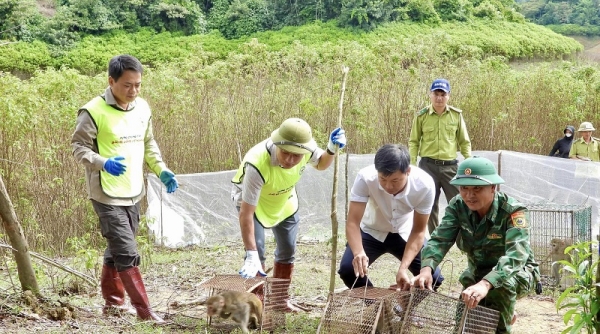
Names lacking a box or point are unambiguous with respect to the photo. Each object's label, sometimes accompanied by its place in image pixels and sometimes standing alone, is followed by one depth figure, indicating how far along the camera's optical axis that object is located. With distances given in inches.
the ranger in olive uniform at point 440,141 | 334.0
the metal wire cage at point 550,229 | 288.5
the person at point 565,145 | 476.1
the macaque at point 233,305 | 188.7
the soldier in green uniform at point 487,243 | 167.3
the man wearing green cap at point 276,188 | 202.2
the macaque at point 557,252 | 284.7
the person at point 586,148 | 452.1
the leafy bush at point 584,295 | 134.0
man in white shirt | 190.9
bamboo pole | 190.1
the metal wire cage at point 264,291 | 196.0
